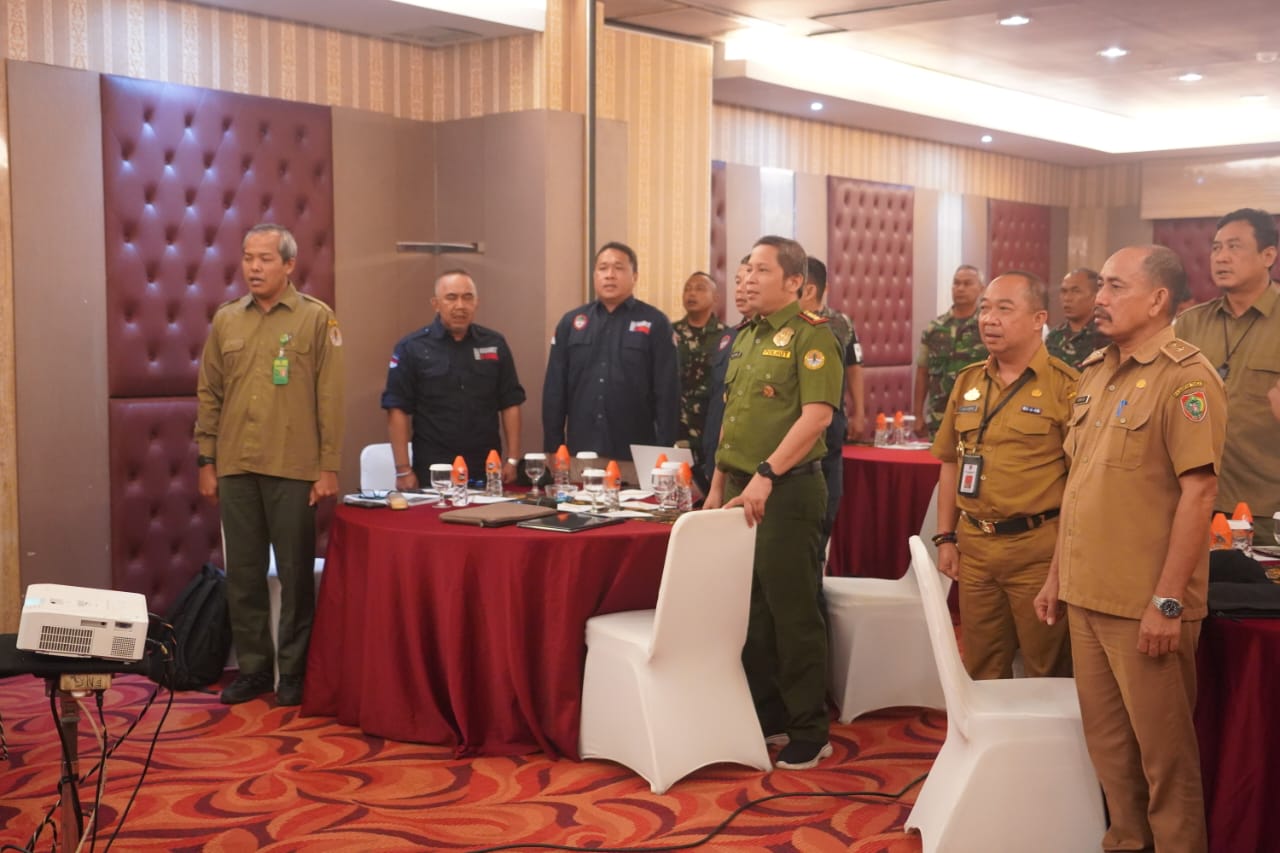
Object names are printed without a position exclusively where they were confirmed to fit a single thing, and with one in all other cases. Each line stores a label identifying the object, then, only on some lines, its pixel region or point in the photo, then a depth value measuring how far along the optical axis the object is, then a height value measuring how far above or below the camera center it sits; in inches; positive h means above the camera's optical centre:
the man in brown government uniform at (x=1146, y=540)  107.9 -17.7
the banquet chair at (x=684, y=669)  144.5 -39.4
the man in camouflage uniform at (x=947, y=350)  278.1 -3.8
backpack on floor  193.2 -45.5
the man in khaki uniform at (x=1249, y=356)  155.4 -2.6
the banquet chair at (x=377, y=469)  209.5 -22.4
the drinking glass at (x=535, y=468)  183.9 -19.5
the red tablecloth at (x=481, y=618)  154.1 -35.0
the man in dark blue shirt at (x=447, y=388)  204.4 -9.2
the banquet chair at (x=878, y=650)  173.0 -43.0
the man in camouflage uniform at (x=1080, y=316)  241.4 +3.3
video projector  102.0 -23.8
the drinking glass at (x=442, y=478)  185.6 -21.5
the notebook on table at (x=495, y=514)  158.7 -23.0
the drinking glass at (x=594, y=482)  176.7 -21.1
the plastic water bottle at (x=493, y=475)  185.3 -20.7
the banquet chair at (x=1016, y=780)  123.3 -42.6
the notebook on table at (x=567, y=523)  155.6 -23.5
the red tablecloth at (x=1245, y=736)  111.0 -34.9
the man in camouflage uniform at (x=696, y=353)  269.0 -4.5
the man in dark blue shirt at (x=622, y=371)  213.0 -6.6
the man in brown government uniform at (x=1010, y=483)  136.8 -16.0
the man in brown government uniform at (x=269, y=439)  181.9 -15.5
